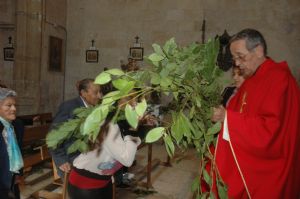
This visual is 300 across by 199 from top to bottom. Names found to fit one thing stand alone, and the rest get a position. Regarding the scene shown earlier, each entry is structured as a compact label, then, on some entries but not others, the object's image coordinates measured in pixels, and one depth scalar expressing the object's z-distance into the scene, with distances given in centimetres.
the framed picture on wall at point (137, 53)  1022
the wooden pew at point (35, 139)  440
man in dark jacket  312
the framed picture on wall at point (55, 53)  1005
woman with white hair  293
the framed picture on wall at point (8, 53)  1053
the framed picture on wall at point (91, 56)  1076
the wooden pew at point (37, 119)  694
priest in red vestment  210
